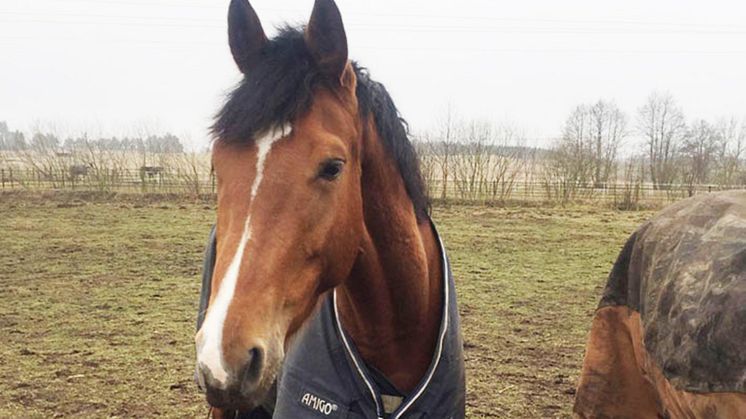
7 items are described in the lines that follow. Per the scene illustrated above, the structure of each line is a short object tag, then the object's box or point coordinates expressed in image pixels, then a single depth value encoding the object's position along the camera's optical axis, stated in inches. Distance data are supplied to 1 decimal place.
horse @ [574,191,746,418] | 52.7
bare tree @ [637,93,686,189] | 1008.9
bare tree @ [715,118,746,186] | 970.1
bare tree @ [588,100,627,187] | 948.0
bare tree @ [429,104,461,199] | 844.6
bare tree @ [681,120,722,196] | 985.5
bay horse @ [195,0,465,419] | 55.0
